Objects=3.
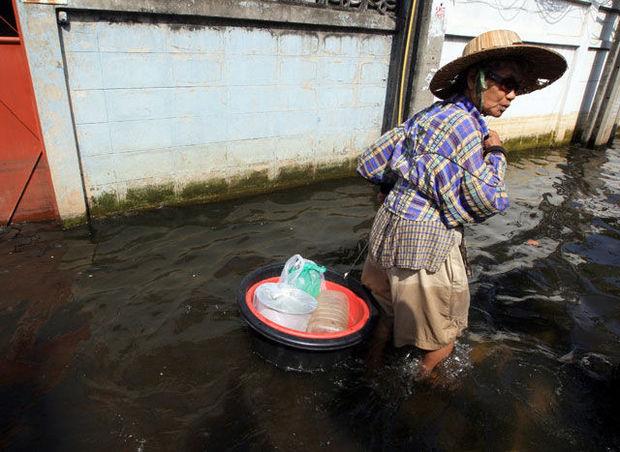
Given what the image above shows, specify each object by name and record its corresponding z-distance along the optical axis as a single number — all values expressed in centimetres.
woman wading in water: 218
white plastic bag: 295
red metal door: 417
